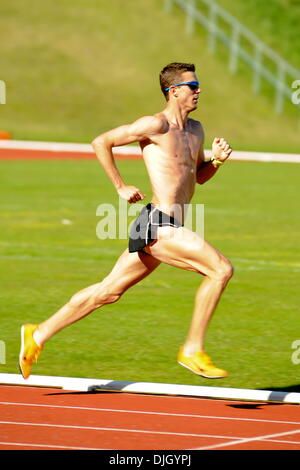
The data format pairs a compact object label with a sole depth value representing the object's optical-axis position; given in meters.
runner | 16.08
